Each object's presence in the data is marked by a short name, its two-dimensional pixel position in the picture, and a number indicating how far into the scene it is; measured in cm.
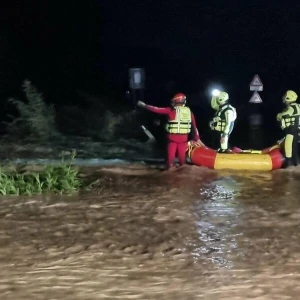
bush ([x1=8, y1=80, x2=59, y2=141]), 1583
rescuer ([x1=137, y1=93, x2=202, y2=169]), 1170
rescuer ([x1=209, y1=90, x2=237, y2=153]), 1210
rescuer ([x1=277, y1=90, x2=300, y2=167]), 1195
